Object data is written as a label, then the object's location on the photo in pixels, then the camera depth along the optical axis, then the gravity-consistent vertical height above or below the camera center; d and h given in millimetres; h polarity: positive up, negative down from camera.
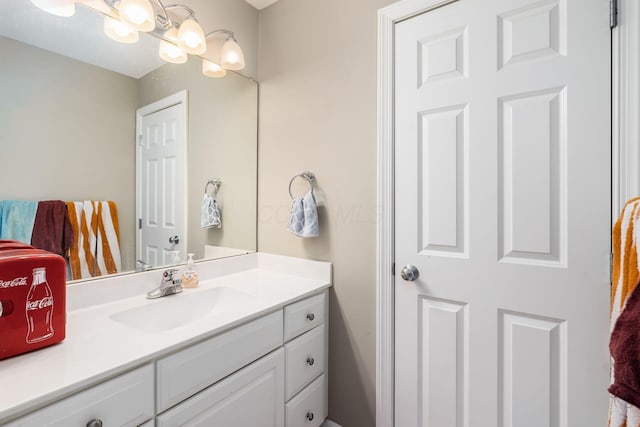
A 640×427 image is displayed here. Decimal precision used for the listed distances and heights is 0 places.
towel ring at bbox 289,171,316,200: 1594 +191
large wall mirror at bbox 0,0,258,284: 1013 +371
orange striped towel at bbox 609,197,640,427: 682 -144
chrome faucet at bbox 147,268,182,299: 1280 -328
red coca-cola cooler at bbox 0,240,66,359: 741 -231
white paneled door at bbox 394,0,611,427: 980 -3
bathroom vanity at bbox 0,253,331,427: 696 -422
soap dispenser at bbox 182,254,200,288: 1418 -311
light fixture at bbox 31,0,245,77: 1188 +807
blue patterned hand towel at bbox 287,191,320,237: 1511 -26
